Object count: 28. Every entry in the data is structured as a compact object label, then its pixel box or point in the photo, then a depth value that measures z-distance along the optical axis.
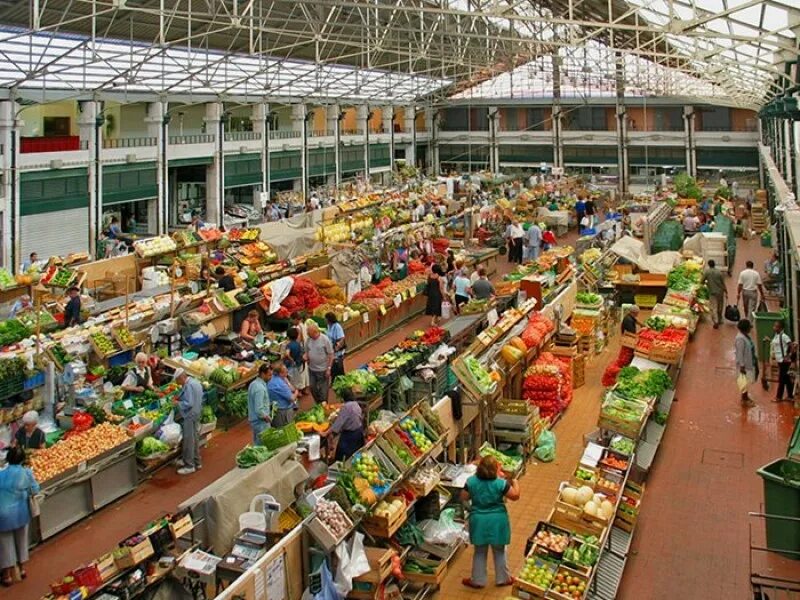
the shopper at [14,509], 6.82
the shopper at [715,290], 14.85
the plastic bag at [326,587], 5.78
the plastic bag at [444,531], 6.96
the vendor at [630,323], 12.72
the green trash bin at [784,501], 6.99
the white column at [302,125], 32.09
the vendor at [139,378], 10.05
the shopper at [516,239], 21.98
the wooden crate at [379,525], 6.57
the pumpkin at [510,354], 10.34
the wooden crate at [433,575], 6.48
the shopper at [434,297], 15.32
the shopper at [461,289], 15.34
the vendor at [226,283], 13.86
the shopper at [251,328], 12.08
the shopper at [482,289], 14.37
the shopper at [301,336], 11.41
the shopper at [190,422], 8.95
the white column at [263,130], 29.66
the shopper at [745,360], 10.90
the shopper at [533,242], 21.28
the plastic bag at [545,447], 9.15
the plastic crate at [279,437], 7.72
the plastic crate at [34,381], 9.76
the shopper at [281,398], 9.07
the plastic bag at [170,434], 9.20
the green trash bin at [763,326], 12.50
